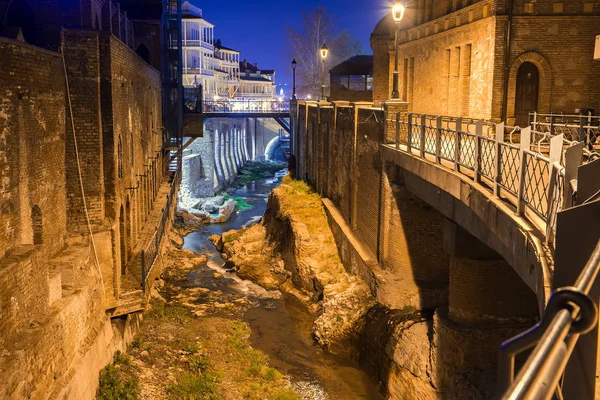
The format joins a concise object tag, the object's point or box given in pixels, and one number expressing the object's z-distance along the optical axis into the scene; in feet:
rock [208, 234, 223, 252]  92.66
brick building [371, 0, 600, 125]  63.28
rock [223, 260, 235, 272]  81.71
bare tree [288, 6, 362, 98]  189.06
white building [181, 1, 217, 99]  213.66
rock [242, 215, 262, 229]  110.65
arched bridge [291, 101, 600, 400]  23.84
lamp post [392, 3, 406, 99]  50.65
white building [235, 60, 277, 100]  304.30
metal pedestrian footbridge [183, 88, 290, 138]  111.65
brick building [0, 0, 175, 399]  32.96
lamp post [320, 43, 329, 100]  92.17
